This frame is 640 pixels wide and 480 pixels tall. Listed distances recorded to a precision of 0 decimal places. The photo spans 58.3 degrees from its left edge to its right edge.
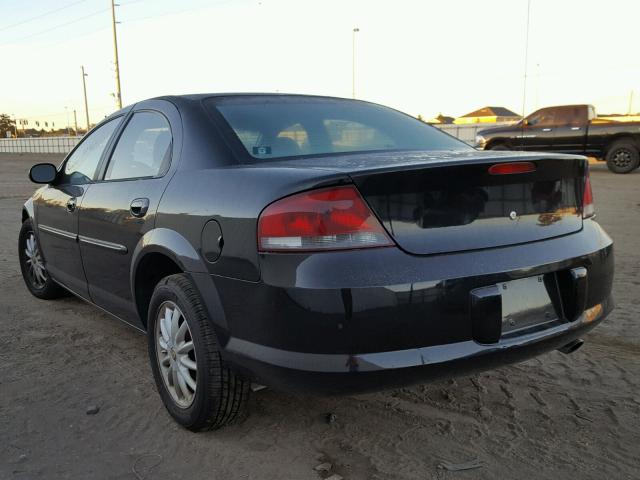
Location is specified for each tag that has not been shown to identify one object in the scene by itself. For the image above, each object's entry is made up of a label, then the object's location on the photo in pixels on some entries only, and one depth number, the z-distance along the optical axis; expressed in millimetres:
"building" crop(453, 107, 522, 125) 90338
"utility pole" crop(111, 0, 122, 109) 38312
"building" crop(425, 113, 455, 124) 87925
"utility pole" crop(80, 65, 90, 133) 63359
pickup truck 15117
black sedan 2035
